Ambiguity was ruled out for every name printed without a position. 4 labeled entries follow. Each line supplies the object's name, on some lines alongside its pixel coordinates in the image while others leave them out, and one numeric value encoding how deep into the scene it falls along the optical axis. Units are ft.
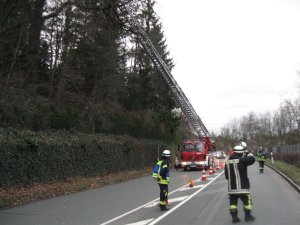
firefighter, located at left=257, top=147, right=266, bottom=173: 68.28
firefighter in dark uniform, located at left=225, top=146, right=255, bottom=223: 23.01
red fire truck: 84.64
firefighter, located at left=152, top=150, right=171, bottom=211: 28.40
